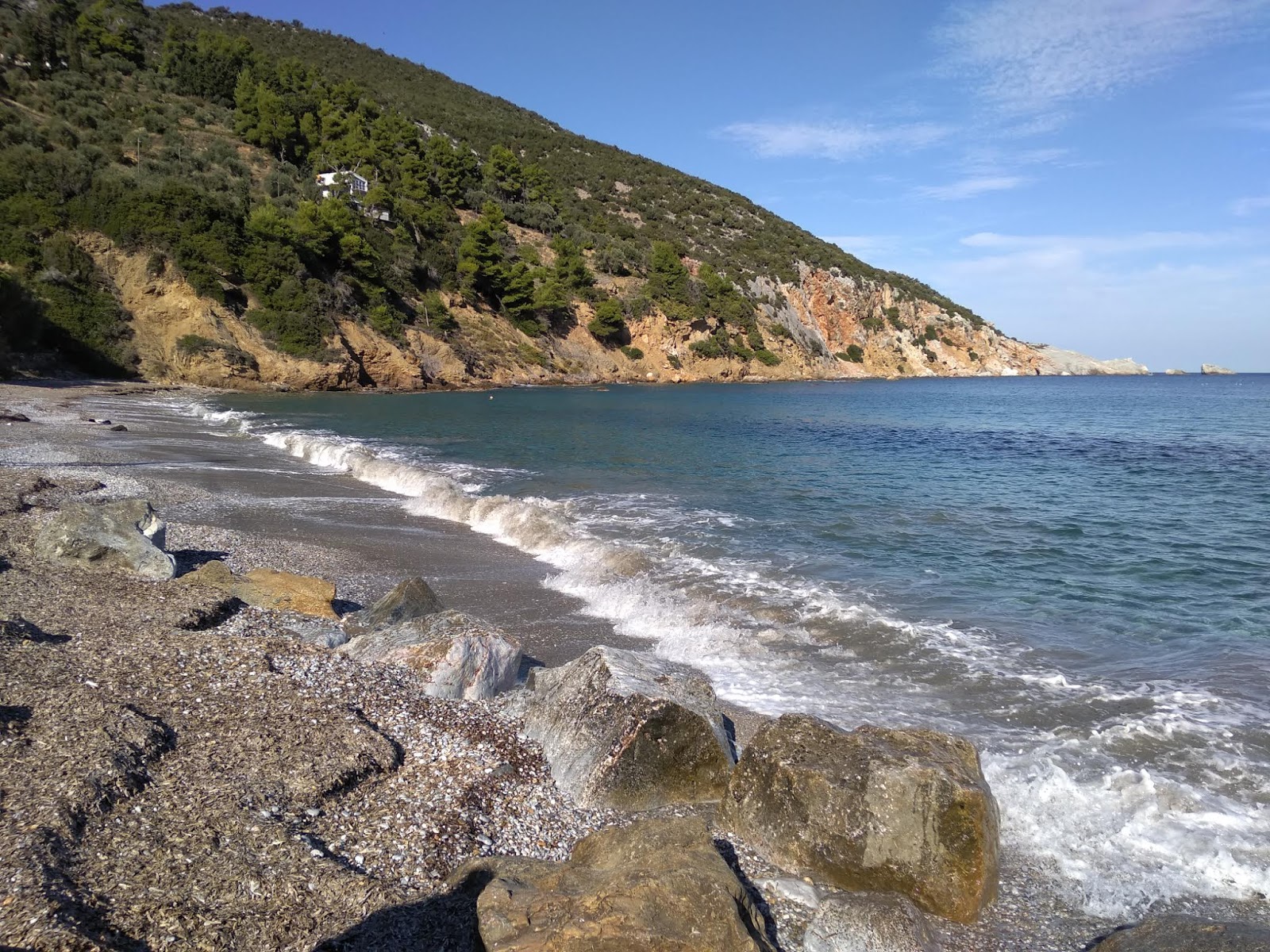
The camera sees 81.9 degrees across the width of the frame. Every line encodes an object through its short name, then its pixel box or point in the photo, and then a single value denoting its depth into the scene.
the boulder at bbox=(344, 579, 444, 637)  8.02
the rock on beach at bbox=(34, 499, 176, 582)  8.45
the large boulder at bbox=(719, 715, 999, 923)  4.39
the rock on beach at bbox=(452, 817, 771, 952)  3.19
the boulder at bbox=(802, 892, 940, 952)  3.85
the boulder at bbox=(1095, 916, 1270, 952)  3.46
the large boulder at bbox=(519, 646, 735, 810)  5.12
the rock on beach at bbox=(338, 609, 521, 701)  6.48
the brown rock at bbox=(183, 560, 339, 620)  8.27
